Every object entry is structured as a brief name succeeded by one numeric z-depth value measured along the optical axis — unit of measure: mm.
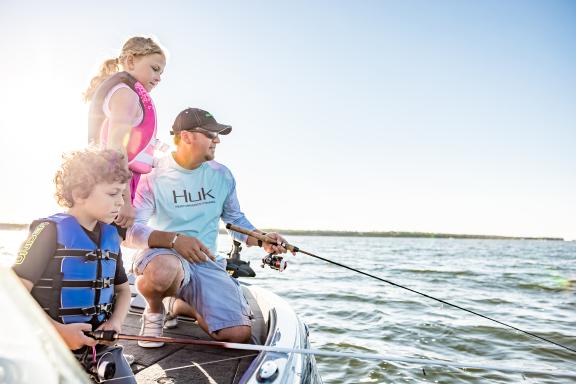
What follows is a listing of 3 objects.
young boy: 1813
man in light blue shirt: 2951
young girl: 2777
